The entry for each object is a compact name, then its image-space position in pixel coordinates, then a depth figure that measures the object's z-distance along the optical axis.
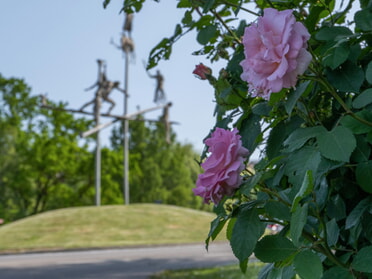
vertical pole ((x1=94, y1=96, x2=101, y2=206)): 19.63
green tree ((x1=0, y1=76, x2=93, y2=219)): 24.56
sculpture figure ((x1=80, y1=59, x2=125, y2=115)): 18.20
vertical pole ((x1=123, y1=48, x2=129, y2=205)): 20.10
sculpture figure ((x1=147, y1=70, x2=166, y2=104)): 17.69
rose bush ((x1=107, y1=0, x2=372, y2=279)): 0.70
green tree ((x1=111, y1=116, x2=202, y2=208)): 33.62
